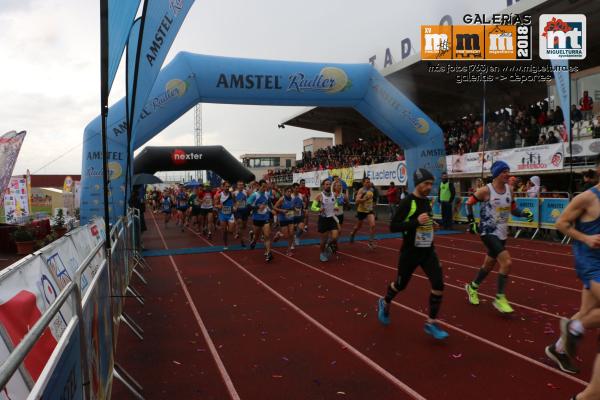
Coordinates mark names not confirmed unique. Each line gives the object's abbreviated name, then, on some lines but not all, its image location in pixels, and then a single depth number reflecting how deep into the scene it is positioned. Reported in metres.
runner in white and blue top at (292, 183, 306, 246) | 11.98
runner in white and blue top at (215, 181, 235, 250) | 12.34
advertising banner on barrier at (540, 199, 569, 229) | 12.34
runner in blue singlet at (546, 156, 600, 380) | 3.33
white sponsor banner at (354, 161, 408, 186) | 21.05
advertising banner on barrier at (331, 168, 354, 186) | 27.05
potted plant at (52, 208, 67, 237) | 14.00
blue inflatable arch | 10.77
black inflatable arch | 22.48
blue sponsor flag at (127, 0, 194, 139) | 5.43
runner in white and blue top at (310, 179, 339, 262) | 10.26
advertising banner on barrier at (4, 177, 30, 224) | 14.91
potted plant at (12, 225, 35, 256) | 13.01
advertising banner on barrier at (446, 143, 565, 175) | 14.01
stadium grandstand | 15.43
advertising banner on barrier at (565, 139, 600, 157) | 13.00
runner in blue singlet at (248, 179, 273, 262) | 10.98
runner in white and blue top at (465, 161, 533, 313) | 5.60
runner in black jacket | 4.79
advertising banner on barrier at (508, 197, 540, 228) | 13.09
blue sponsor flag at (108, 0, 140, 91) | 3.91
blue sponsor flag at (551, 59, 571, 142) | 11.79
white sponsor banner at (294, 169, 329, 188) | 31.60
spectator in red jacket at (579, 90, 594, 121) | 15.10
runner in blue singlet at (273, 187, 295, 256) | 11.54
